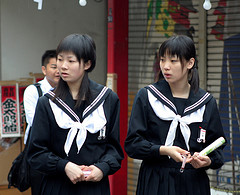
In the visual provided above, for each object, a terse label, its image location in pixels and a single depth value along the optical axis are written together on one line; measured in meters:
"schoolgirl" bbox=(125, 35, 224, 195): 5.69
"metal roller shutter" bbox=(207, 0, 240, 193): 9.57
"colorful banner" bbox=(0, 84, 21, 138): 10.26
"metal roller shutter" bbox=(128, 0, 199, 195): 10.32
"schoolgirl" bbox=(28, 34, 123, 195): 5.41
